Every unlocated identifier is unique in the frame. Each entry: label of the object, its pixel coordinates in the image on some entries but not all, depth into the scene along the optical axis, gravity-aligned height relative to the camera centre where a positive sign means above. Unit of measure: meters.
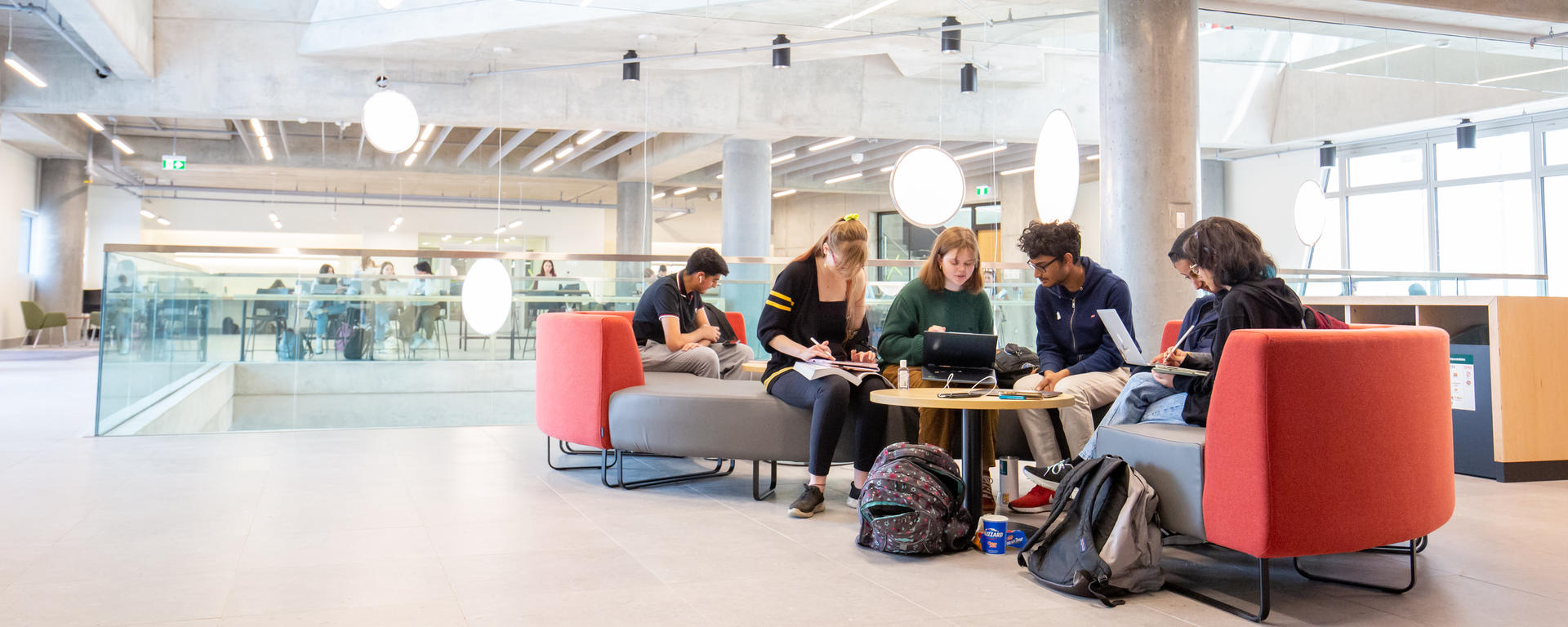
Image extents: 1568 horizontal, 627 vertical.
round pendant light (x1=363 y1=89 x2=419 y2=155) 7.23 +1.64
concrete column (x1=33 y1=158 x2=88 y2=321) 16.41 +1.85
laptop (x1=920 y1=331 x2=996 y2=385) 3.48 -0.03
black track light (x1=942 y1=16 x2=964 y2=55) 8.55 +2.67
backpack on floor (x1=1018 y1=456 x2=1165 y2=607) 2.58 -0.50
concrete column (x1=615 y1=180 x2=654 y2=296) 17.75 +2.35
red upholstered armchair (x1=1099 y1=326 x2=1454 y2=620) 2.38 -0.25
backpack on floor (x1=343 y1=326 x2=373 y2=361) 6.89 +0.00
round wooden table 2.96 -0.17
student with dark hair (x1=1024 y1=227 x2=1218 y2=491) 2.95 -0.12
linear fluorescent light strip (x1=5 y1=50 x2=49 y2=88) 9.19 +2.64
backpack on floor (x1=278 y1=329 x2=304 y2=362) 6.59 -0.02
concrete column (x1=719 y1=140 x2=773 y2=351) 12.91 +1.93
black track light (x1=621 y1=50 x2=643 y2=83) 9.78 +2.72
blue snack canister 3.07 -0.58
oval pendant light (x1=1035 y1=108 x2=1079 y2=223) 5.38 +1.00
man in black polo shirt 5.02 +0.11
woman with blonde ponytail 3.65 +0.04
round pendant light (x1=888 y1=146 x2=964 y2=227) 6.43 +1.06
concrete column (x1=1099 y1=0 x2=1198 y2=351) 5.98 +1.24
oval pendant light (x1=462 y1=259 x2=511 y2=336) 6.76 +0.34
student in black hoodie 2.63 +0.16
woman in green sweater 3.79 +0.16
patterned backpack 2.99 -0.48
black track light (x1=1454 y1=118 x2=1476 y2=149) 11.89 +2.60
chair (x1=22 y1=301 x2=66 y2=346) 15.03 +0.35
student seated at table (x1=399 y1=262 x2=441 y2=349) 7.05 +0.20
